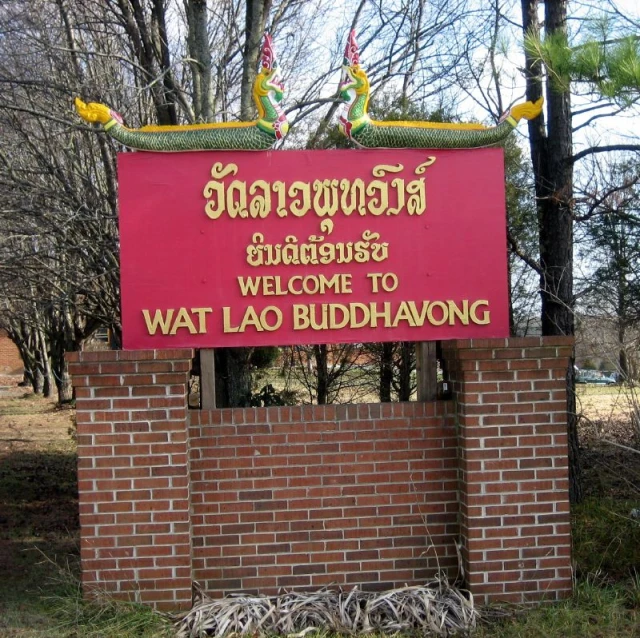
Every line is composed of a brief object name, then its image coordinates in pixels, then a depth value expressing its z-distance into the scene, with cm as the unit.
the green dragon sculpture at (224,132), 493
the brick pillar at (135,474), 465
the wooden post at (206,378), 500
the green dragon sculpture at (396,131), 502
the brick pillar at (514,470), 479
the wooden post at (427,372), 511
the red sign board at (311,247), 491
